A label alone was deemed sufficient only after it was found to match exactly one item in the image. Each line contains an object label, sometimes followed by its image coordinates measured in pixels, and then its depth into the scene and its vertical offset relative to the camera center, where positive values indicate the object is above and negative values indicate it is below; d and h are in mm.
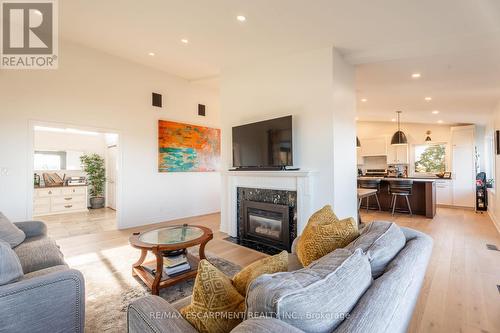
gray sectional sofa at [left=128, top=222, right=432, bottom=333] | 717 -470
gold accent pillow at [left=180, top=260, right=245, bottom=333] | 888 -527
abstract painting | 5238 +497
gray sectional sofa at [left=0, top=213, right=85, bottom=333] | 1255 -738
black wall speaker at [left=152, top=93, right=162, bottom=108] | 5082 +1492
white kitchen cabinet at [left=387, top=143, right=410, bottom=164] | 7809 +385
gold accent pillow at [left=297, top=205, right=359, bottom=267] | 1492 -467
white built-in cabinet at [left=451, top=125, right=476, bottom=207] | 6672 -32
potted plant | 7062 -245
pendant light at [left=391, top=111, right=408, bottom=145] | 6816 +778
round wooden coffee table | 2252 -762
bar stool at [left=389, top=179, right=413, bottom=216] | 5695 -564
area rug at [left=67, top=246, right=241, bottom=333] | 1925 -1221
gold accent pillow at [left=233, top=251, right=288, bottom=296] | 1019 -455
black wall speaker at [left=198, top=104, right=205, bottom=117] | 5930 +1472
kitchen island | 5617 -833
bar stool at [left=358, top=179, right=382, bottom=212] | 5984 -445
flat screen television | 3561 +379
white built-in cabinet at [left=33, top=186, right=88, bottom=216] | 6012 -823
